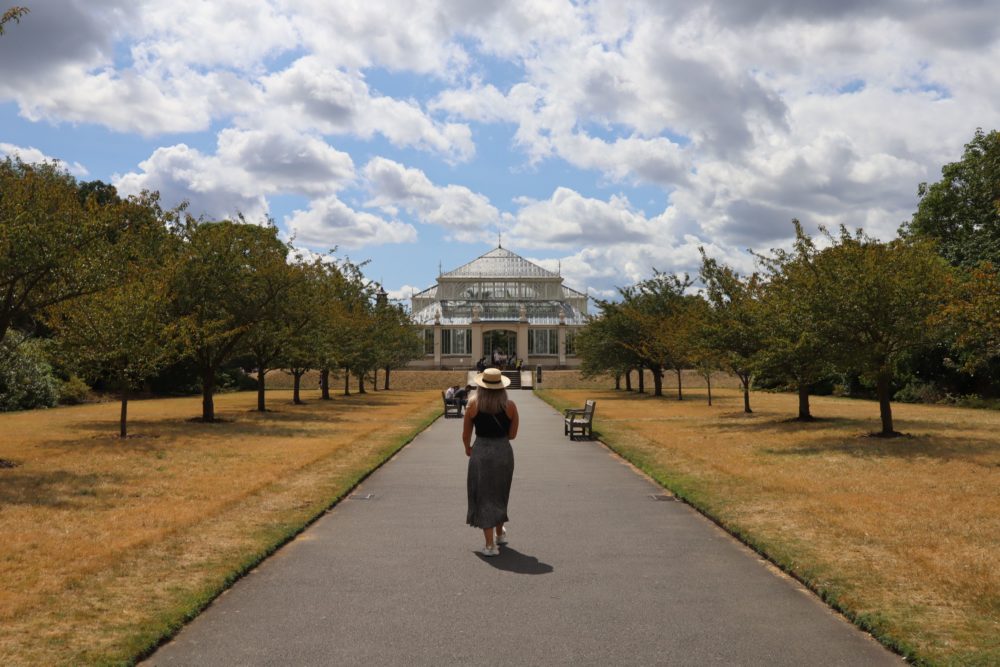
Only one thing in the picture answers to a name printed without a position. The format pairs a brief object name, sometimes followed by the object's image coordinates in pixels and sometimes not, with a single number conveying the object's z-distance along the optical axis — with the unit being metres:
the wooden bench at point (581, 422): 21.22
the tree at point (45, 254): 14.77
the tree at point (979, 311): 15.29
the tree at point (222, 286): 25.17
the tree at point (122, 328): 20.16
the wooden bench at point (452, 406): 29.19
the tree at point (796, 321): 19.25
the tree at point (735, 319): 24.42
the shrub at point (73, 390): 38.44
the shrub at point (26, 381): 32.88
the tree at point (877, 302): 18.61
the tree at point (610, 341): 44.69
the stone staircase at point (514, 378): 61.05
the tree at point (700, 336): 25.91
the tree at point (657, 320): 37.53
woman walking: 8.25
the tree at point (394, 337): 47.38
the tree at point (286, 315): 27.41
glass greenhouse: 75.12
